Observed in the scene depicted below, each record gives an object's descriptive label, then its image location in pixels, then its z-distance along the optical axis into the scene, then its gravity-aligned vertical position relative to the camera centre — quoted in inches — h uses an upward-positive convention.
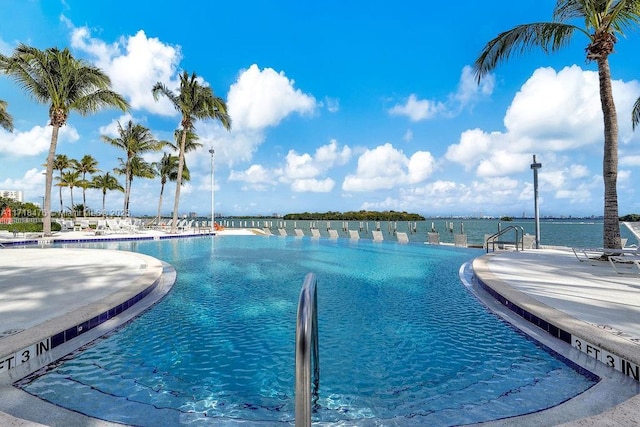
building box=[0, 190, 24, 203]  5196.9 +417.1
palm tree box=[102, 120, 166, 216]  1178.0 +283.0
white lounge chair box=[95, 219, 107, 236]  774.3 -18.8
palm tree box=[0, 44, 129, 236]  598.5 +258.5
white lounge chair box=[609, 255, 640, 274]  282.8 -39.8
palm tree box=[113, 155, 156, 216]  1389.0 +224.1
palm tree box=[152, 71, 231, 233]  832.9 +303.9
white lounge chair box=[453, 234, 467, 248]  629.9 -32.1
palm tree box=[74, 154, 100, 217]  1622.8 +269.2
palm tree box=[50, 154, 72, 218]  1616.6 +275.5
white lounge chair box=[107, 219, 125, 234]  795.4 -15.8
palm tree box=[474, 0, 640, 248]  345.4 +208.7
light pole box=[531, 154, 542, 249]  534.0 +56.4
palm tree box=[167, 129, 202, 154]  1041.5 +258.4
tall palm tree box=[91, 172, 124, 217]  1747.0 +197.7
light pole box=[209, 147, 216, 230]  1090.7 +89.7
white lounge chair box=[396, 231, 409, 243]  717.0 -33.1
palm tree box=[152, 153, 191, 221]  1439.5 +228.4
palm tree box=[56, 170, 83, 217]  1649.9 +202.4
